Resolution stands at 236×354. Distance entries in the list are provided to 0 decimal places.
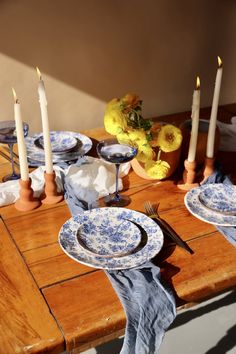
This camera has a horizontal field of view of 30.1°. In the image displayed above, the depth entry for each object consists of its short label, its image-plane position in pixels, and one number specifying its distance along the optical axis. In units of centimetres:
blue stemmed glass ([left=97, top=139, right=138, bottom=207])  112
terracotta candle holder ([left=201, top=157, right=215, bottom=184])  126
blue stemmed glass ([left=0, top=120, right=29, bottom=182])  123
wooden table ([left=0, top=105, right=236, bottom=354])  78
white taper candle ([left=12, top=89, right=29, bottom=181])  104
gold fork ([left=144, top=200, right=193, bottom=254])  99
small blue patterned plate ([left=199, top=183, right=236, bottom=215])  111
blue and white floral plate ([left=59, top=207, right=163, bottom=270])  91
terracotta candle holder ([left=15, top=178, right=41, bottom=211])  111
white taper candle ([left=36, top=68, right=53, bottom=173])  103
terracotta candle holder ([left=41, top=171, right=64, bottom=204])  113
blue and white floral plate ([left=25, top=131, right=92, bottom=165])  135
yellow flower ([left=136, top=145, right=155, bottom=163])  114
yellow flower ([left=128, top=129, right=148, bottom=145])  113
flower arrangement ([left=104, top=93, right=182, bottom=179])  114
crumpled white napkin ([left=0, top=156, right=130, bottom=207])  115
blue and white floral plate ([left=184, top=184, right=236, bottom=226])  106
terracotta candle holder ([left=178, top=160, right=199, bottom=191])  123
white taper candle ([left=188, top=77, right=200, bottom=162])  115
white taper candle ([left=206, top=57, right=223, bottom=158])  116
